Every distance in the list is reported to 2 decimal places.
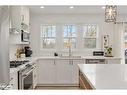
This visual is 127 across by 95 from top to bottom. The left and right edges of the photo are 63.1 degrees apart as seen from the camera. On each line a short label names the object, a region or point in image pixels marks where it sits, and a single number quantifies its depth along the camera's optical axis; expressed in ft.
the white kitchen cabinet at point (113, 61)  9.75
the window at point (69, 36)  11.22
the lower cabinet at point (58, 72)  9.93
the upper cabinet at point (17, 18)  7.17
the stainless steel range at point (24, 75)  5.61
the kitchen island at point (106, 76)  2.93
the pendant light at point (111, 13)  4.98
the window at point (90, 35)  11.26
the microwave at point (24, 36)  8.25
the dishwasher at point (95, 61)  9.78
